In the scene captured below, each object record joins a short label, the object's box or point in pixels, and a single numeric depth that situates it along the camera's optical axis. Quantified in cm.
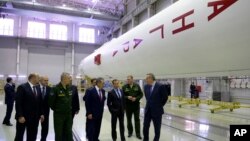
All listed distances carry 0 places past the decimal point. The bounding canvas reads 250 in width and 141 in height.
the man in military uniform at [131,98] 588
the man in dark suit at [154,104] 482
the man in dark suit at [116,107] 521
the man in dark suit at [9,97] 708
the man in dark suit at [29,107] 427
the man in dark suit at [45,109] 480
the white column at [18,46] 2433
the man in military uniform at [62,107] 419
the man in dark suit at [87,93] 509
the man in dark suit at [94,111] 488
